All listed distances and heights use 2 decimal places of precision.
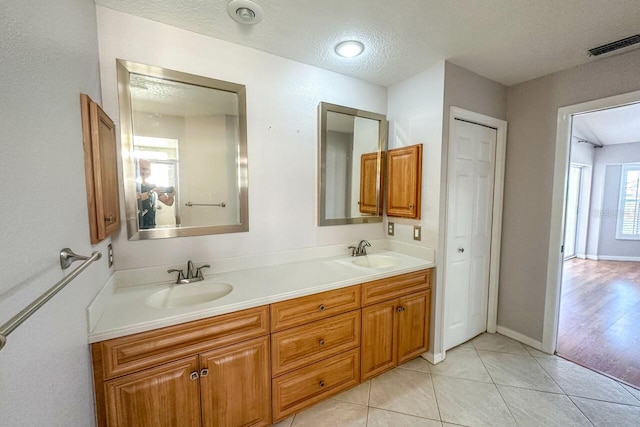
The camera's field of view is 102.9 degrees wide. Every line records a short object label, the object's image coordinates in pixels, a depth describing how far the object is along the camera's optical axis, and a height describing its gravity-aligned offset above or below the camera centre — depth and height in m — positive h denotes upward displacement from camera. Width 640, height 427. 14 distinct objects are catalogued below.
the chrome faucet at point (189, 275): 1.60 -0.52
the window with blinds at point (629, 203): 4.97 -0.13
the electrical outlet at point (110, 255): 1.44 -0.35
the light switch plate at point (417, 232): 2.24 -0.32
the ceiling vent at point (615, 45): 1.68 +1.04
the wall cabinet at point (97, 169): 1.09 +0.12
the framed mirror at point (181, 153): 1.54 +0.27
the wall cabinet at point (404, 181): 2.20 +0.13
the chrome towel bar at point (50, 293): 0.45 -0.24
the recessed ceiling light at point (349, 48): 1.78 +1.06
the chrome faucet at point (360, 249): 2.35 -0.49
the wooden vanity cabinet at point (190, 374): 1.11 -0.87
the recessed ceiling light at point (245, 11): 1.41 +1.05
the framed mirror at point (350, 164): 2.20 +0.29
